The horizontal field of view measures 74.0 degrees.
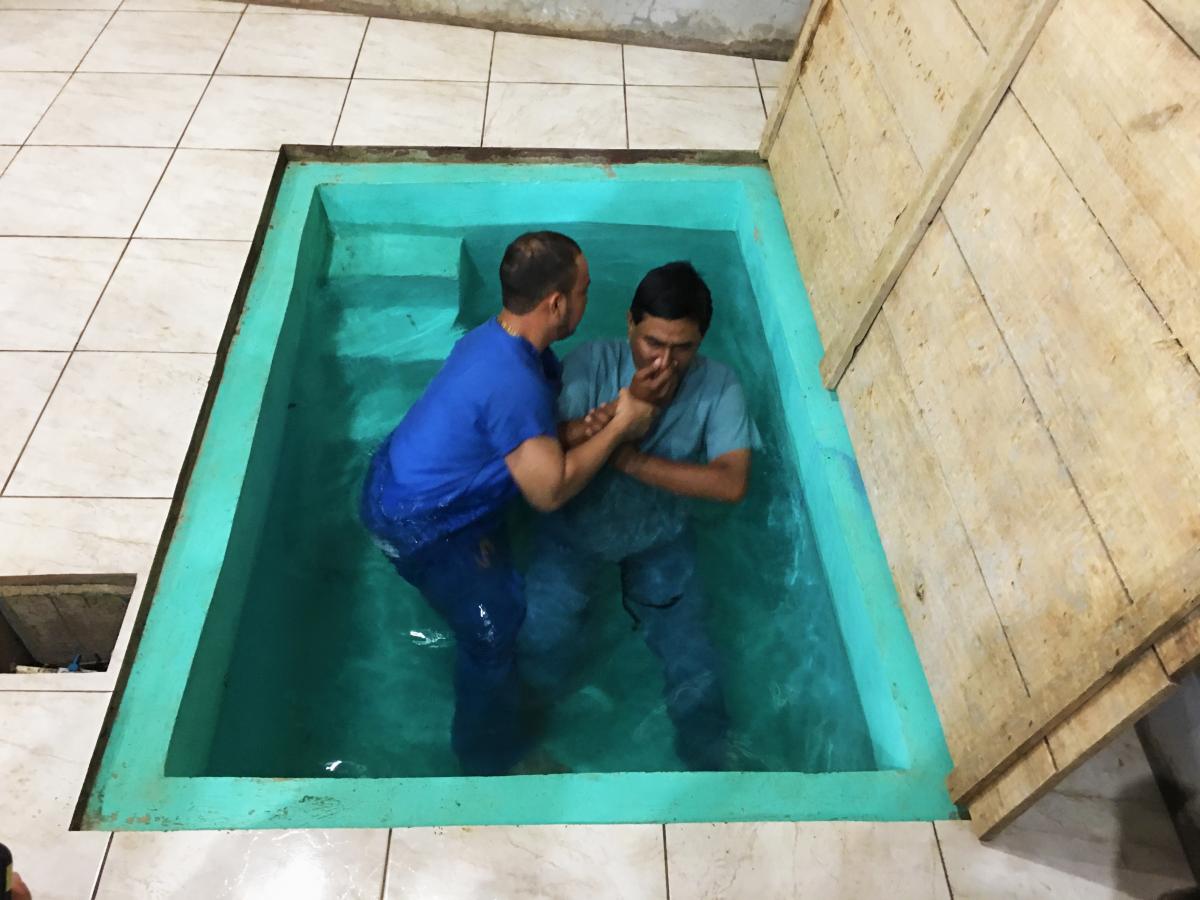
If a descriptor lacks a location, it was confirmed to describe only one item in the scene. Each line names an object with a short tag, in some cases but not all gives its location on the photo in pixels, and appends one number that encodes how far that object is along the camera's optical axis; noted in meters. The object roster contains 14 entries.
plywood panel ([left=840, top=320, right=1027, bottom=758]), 1.52
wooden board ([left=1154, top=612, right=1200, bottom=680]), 1.06
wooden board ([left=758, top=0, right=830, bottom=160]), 2.58
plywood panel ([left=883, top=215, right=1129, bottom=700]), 1.29
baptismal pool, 1.54
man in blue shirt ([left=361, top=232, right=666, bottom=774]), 1.73
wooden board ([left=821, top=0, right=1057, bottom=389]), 1.54
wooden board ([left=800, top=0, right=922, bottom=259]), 1.99
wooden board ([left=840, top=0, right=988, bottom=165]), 1.75
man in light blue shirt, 1.92
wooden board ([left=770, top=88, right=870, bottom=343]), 2.25
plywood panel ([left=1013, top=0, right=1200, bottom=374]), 1.15
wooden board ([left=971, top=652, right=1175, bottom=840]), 1.14
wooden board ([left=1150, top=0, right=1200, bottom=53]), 1.16
